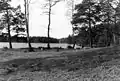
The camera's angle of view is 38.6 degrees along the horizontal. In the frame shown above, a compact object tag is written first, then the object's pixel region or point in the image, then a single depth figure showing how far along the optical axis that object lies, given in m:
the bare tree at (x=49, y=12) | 28.66
